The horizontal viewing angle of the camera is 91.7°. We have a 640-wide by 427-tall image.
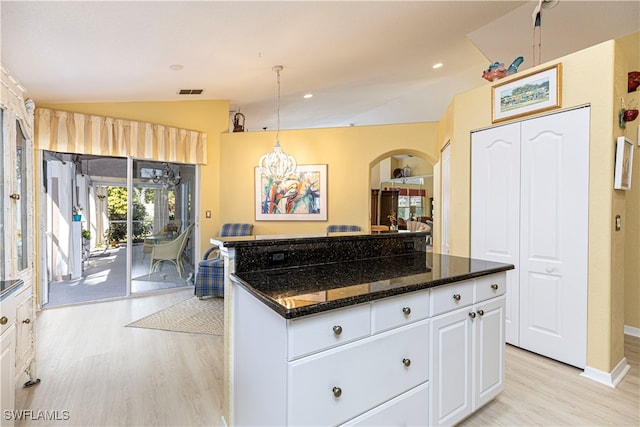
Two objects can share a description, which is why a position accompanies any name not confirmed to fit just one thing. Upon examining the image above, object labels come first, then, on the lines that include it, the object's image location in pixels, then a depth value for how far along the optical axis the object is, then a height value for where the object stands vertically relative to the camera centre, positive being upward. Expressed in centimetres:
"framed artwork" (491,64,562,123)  248 +99
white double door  239 -11
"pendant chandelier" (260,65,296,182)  457 +68
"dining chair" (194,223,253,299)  411 -94
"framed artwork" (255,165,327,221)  538 +25
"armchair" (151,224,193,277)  472 -65
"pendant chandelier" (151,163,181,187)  475 +50
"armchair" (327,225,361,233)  499 -30
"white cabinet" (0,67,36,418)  181 -6
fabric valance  387 +99
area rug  328 -125
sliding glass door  412 -27
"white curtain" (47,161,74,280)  406 -8
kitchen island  118 -56
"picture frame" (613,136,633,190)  224 +33
